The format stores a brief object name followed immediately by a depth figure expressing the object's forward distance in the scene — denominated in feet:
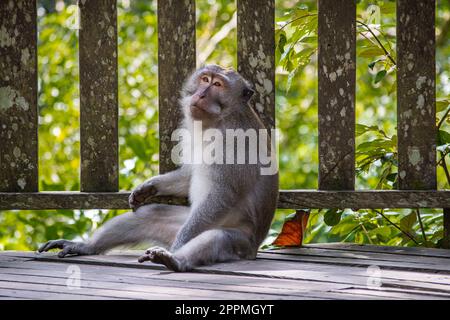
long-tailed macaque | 14.84
